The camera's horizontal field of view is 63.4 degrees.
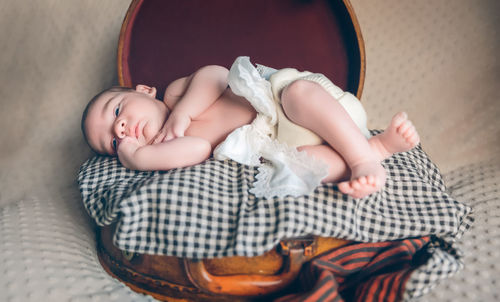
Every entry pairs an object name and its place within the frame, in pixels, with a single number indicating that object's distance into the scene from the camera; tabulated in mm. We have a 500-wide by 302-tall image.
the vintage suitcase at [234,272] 819
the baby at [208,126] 873
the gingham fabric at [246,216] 779
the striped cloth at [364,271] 760
